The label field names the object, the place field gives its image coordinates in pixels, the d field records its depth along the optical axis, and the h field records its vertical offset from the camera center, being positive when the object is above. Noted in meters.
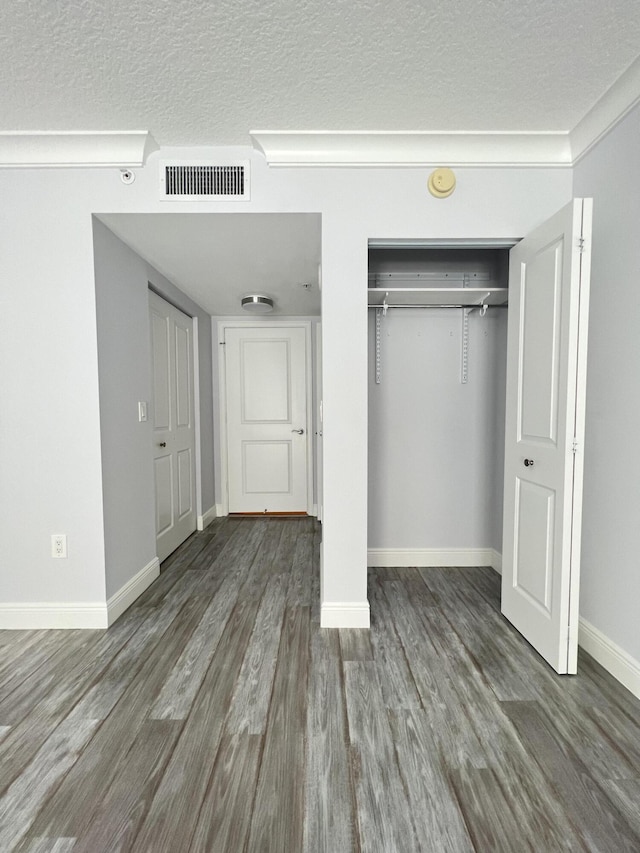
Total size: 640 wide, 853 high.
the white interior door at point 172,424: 2.88 -0.20
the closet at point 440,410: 2.56 -0.08
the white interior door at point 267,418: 4.02 -0.20
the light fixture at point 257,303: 3.28 +0.79
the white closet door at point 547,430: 1.58 -0.14
